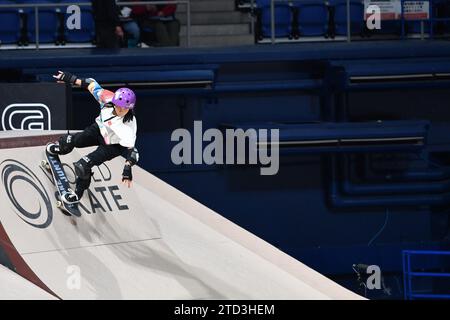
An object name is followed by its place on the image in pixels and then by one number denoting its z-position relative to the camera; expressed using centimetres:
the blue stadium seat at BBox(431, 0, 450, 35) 1847
